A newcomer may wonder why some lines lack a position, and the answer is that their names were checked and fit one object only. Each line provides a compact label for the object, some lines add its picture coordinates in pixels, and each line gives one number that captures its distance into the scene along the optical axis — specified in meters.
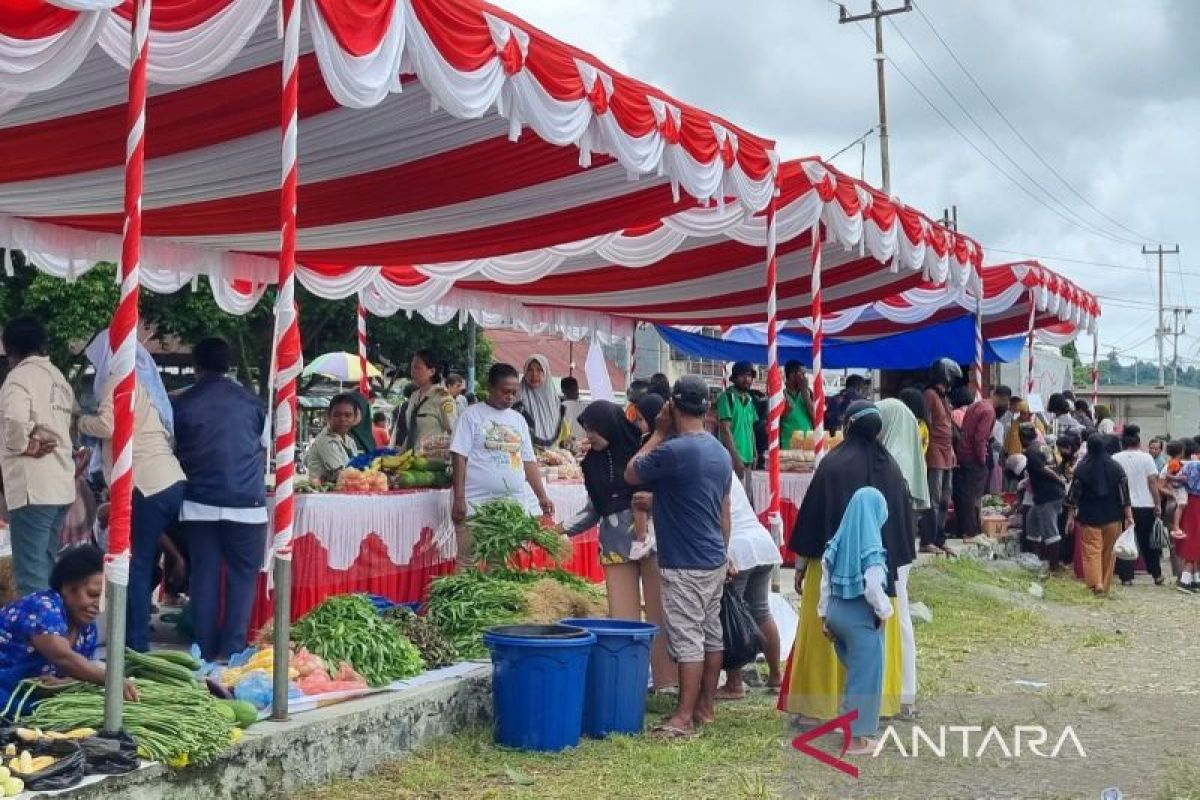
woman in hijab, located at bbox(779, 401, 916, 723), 6.30
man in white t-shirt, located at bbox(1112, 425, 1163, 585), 14.28
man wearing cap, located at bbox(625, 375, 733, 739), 6.13
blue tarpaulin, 18.56
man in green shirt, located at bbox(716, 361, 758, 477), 12.59
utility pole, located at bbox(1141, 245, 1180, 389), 66.44
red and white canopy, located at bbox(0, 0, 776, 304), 4.97
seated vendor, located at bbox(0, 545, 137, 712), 4.53
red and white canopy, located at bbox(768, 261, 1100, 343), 15.23
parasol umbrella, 21.12
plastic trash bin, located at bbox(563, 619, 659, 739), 6.11
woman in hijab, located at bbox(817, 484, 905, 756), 5.99
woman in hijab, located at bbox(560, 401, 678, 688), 6.80
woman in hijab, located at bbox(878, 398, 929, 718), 8.39
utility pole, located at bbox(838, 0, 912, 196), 28.53
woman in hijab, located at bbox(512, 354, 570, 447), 11.72
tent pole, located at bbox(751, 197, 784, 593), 8.93
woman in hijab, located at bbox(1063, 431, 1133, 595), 13.01
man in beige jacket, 6.02
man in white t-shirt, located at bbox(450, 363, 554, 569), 7.74
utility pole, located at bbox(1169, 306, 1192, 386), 75.06
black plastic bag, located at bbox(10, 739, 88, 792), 3.89
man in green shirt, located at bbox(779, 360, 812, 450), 13.24
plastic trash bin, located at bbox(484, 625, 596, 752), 5.75
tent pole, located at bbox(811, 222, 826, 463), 9.87
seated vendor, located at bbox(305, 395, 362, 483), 8.34
